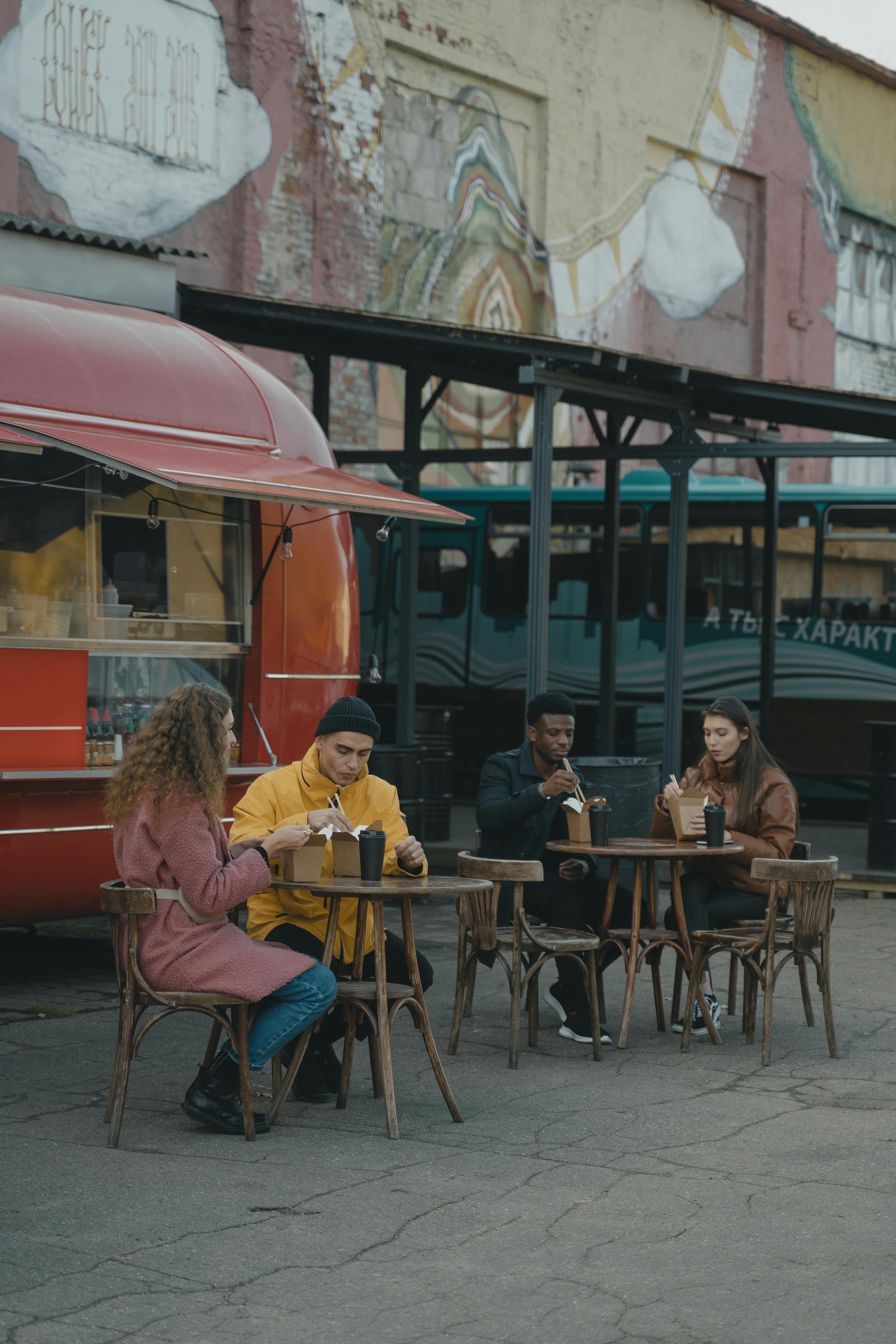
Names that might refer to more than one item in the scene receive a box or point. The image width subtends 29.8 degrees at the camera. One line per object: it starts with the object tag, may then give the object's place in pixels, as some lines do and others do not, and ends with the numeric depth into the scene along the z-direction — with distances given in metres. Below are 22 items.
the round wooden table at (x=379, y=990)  5.80
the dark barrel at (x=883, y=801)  12.30
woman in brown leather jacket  7.52
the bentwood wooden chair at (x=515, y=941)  6.76
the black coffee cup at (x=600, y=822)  7.20
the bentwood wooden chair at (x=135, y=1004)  5.55
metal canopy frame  11.38
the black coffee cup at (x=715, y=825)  7.20
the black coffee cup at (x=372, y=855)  5.92
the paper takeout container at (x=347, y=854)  6.03
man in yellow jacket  6.24
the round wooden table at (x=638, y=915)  7.07
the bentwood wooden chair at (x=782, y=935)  6.98
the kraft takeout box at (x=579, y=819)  7.25
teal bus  16.38
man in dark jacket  7.34
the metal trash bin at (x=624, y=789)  10.49
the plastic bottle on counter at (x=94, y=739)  8.17
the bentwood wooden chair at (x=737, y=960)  7.41
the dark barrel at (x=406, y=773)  11.72
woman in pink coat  5.60
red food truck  7.88
